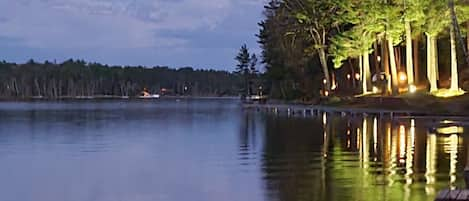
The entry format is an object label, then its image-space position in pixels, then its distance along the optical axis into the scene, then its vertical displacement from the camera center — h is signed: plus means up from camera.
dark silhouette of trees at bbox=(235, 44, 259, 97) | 118.62 +2.88
